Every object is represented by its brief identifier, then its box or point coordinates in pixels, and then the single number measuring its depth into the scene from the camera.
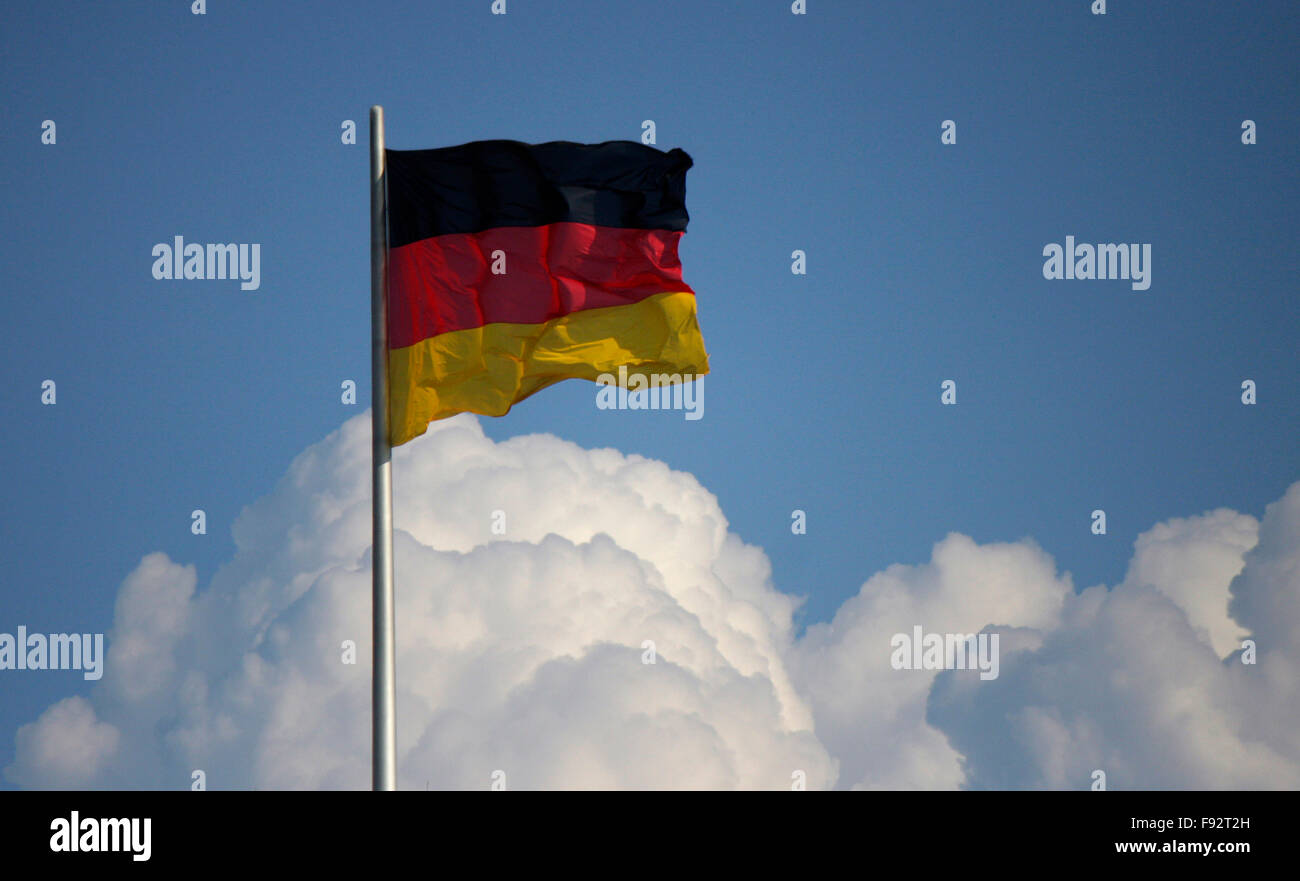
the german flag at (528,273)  17.58
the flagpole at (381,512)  15.58
